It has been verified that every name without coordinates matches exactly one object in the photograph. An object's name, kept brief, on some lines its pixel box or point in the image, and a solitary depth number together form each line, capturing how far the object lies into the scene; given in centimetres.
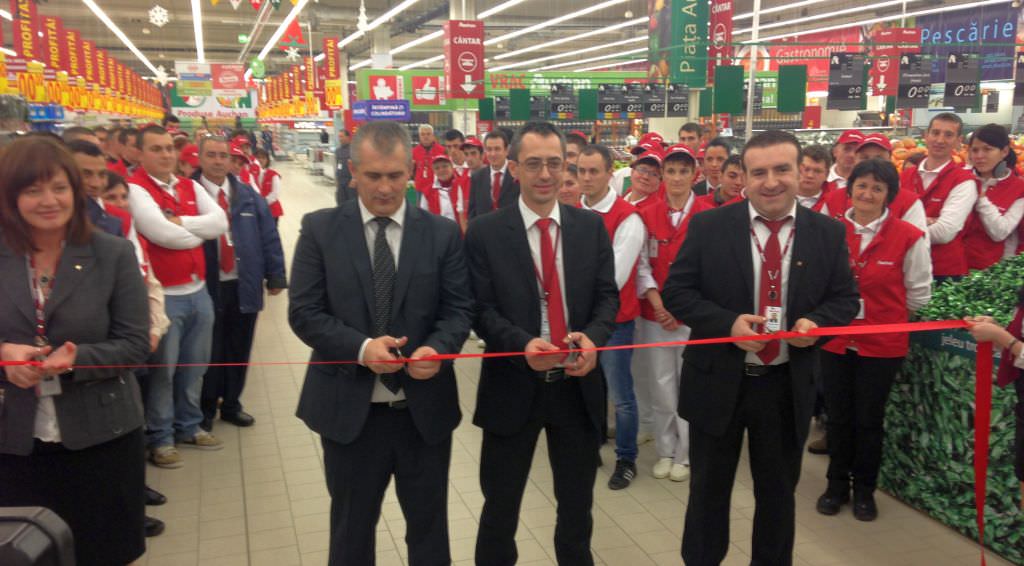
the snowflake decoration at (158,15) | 1269
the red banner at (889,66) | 1172
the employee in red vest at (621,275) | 369
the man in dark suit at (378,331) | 224
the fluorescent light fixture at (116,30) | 1677
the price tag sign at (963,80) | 947
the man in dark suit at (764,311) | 250
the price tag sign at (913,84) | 918
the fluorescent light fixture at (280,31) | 1455
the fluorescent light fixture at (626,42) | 2318
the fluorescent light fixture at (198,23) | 1655
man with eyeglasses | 251
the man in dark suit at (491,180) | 630
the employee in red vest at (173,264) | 386
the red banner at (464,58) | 1221
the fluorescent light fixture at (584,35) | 2207
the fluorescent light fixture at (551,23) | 1789
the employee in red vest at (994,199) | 460
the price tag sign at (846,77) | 920
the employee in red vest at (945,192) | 447
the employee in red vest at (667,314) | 385
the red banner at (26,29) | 1086
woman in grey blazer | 221
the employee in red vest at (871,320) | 336
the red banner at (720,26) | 1033
